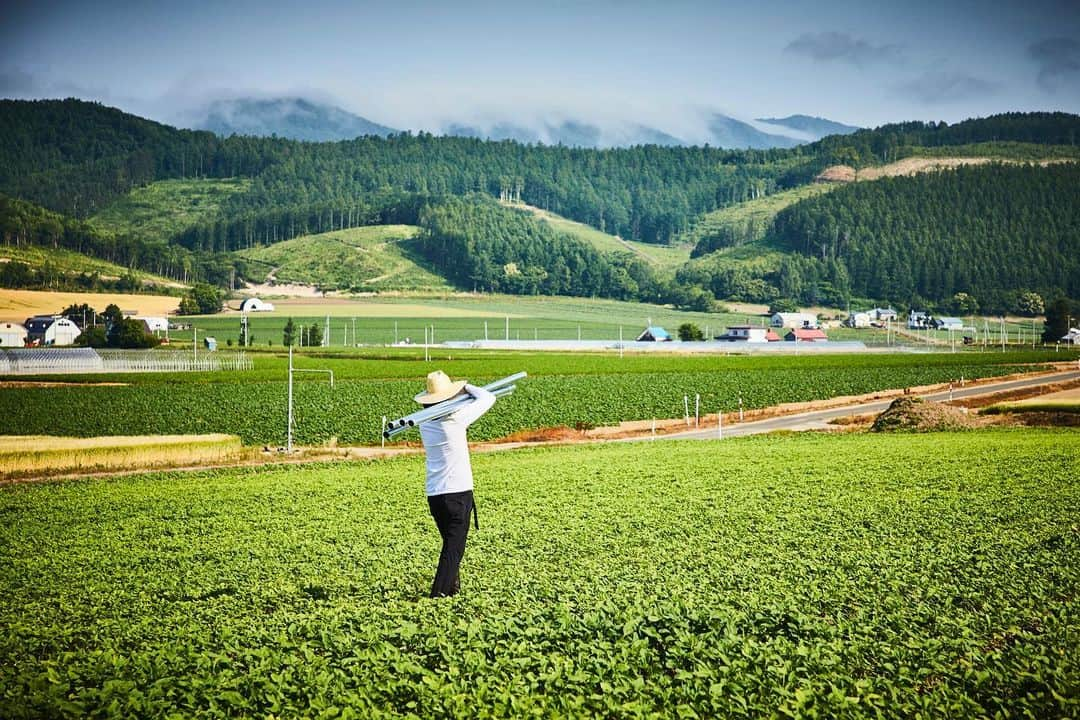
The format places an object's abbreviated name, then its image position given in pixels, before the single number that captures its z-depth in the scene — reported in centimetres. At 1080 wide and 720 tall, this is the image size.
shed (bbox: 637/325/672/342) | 12875
